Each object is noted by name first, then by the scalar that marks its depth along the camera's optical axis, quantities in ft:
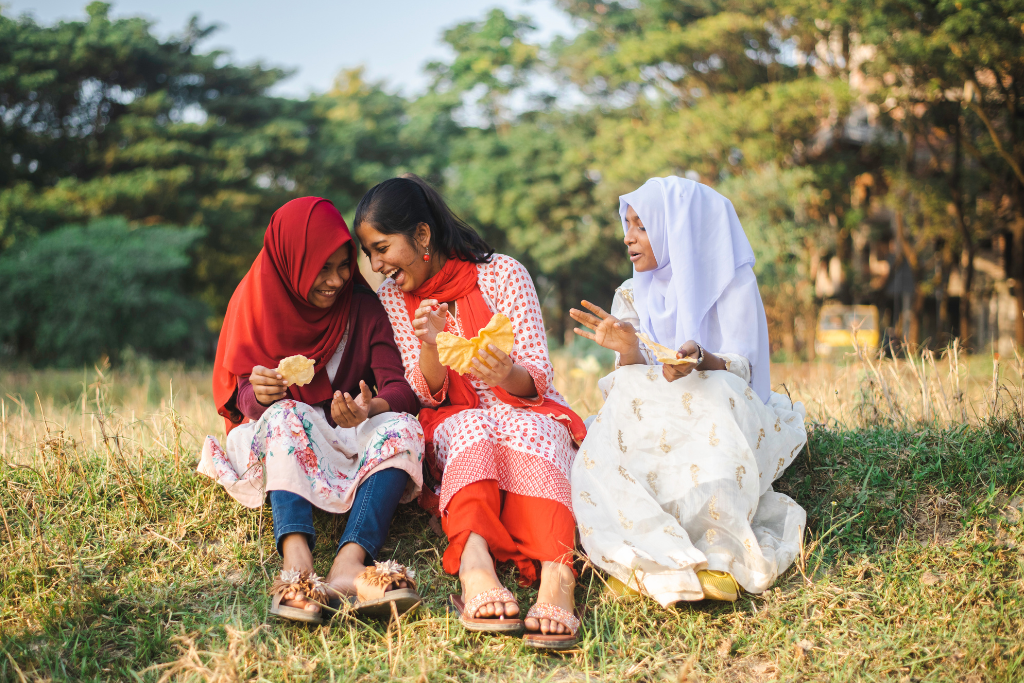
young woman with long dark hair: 8.21
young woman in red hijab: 8.07
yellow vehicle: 44.55
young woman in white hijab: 8.20
